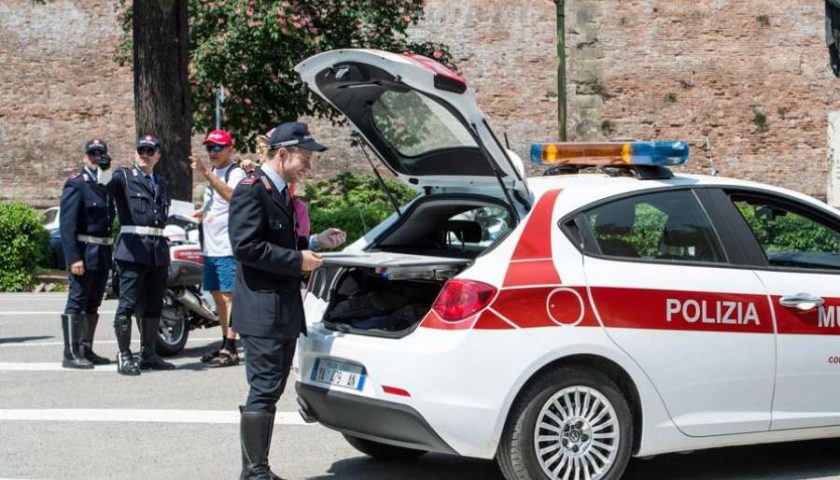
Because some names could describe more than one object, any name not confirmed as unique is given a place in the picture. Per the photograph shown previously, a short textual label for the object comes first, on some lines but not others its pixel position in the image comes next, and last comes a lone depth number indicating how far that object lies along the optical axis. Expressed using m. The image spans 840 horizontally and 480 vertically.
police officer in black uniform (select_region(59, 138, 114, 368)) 10.71
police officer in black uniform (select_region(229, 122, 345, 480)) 6.14
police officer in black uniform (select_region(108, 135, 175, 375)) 10.37
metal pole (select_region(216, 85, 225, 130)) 23.34
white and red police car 5.89
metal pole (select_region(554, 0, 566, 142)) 23.03
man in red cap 10.47
